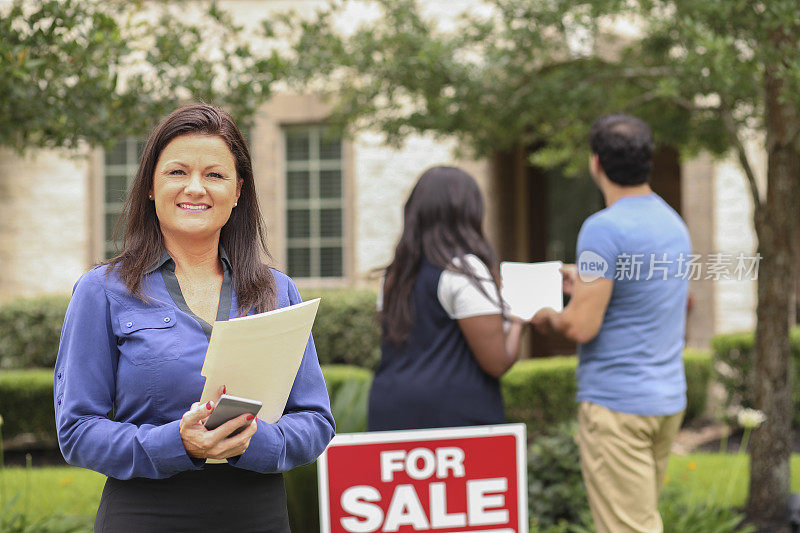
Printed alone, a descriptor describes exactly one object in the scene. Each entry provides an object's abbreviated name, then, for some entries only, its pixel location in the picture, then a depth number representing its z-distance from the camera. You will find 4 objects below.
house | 10.16
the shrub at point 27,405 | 7.88
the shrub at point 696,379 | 8.66
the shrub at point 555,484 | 4.59
